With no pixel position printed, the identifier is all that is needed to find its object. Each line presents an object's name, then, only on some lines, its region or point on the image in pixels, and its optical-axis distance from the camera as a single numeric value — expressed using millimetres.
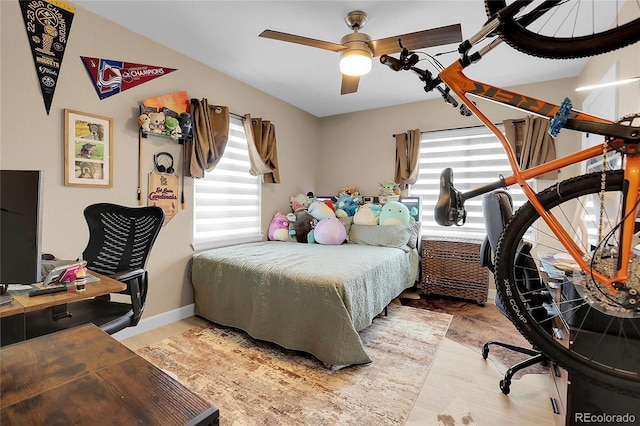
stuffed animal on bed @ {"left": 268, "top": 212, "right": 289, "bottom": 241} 3811
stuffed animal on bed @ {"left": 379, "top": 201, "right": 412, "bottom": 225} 3439
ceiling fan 1819
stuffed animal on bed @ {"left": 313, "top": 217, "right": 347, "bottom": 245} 3549
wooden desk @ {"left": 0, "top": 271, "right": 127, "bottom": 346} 1040
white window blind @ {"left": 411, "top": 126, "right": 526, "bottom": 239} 3549
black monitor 1045
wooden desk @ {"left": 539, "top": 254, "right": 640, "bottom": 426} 1138
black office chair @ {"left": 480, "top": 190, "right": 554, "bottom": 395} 1567
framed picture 2117
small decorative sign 2617
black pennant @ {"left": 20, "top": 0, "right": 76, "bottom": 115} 1945
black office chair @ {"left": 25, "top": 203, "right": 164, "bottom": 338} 1782
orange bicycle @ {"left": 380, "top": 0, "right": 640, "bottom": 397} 890
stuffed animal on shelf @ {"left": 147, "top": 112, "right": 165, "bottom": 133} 2504
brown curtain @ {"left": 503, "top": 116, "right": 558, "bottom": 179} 3102
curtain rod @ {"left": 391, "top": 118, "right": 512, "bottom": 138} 3482
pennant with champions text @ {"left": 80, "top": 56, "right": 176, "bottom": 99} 2240
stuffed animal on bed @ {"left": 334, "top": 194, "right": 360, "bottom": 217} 3977
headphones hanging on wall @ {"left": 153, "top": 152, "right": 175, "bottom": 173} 2662
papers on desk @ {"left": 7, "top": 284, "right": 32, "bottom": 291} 1252
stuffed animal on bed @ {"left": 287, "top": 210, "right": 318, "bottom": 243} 3748
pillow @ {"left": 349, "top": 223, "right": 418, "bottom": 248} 3363
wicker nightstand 3314
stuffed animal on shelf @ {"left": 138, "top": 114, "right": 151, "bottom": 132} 2459
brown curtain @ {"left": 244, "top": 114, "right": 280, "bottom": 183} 3458
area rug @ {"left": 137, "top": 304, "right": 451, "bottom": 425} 1583
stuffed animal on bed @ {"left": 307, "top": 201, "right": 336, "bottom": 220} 3803
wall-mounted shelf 2539
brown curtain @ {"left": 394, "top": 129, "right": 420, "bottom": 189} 3873
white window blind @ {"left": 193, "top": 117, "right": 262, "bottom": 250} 3079
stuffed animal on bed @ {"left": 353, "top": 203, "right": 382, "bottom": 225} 3619
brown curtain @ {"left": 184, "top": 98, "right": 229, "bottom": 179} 2842
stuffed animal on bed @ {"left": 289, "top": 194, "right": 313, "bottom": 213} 4164
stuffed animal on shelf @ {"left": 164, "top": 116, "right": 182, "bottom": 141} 2611
